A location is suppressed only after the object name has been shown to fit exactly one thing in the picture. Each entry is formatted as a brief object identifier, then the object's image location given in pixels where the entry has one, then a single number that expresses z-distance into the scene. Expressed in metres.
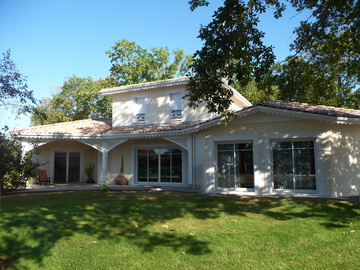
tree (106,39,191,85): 32.25
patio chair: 17.98
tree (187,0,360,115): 8.27
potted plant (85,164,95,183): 20.03
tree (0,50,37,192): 10.70
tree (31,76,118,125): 33.69
